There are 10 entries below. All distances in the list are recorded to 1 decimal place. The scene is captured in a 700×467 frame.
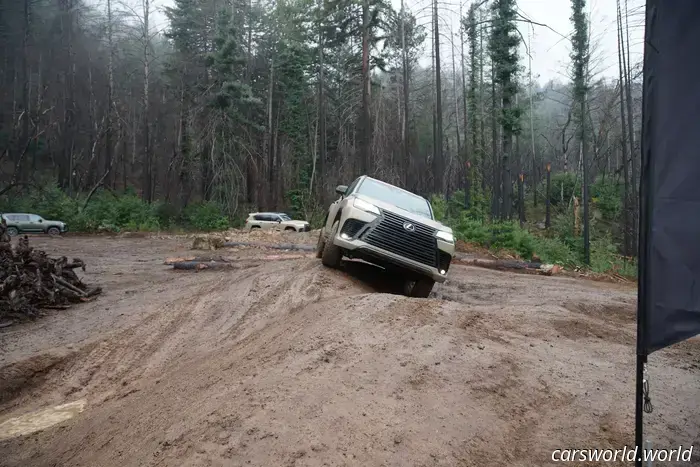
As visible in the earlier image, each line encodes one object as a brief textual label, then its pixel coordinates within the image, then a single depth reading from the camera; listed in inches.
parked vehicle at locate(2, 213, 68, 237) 1045.2
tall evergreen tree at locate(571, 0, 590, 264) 1108.5
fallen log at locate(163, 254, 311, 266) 548.4
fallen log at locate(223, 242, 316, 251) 706.8
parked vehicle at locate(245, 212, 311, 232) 1196.5
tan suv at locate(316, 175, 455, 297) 318.7
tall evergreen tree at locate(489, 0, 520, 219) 911.0
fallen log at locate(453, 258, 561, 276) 585.7
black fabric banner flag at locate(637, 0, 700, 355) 95.8
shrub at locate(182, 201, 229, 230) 1352.1
